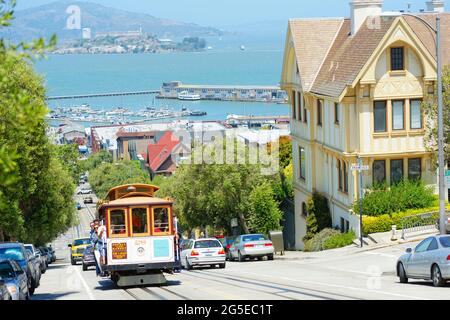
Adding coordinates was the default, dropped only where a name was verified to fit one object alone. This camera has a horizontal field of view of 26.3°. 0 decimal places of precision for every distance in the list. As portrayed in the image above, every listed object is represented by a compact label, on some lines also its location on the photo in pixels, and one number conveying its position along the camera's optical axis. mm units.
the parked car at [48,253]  60312
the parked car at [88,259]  43688
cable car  28250
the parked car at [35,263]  31652
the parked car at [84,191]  179750
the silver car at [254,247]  45375
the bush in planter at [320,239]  48438
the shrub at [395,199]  45000
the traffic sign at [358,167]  42581
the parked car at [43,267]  44075
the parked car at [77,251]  56031
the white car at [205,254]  40188
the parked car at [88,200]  166000
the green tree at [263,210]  58969
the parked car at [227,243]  49406
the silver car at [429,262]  24453
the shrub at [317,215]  51688
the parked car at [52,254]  67725
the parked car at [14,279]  22022
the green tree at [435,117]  38719
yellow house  45219
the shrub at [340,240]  45156
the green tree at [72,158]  112562
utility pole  31922
